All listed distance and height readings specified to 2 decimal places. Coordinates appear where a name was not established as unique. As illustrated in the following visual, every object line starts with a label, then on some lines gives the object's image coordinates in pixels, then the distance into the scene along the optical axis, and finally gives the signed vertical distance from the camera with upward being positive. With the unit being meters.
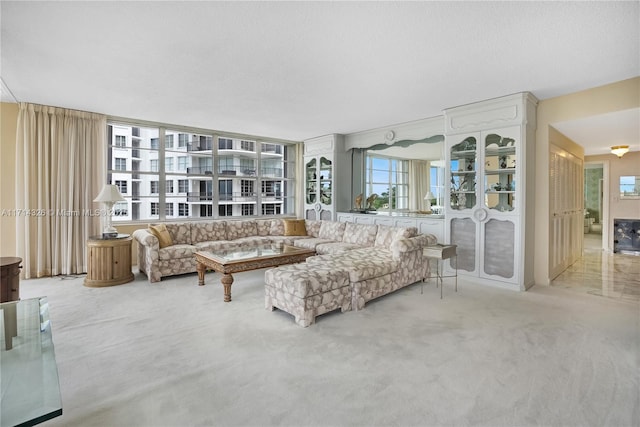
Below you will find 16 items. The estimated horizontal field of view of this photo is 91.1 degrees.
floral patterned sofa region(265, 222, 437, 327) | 2.99 -0.68
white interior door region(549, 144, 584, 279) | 4.46 +0.06
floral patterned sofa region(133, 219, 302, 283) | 4.44 -0.47
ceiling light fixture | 5.85 +1.18
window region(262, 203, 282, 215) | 7.34 +0.07
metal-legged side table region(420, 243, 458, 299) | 3.85 -0.49
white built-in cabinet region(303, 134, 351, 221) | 6.65 +0.78
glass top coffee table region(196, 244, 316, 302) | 3.62 -0.59
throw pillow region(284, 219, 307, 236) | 6.10 -0.31
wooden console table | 2.85 -0.62
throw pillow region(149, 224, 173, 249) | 4.71 -0.33
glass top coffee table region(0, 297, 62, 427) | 1.26 -0.79
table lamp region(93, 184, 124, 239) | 4.38 +0.18
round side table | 4.21 -0.68
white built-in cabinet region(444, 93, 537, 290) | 4.06 +0.34
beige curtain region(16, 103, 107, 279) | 4.54 +0.42
